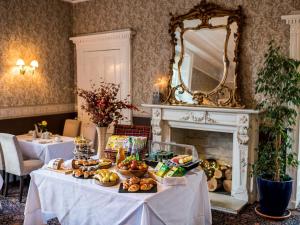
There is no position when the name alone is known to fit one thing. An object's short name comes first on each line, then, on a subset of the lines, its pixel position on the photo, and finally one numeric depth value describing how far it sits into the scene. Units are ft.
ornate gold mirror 14.17
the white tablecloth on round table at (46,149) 14.43
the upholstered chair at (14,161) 13.58
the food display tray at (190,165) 8.90
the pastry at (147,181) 7.79
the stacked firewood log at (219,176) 14.99
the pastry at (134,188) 7.47
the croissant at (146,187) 7.53
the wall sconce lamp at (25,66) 17.04
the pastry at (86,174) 8.41
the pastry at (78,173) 8.46
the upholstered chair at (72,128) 18.33
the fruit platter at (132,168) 8.32
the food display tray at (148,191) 7.48
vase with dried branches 9.39
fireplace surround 13.46
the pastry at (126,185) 7.62
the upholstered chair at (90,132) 16.52
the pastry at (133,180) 7.75
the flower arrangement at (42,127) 16.40
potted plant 11.91
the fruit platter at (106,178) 7.84
